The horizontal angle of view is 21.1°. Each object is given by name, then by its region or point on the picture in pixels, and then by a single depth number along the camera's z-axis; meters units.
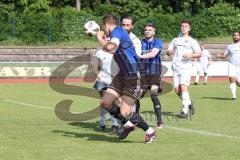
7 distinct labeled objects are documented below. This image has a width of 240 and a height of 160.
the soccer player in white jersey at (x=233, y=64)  20.62
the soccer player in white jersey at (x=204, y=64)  31.76
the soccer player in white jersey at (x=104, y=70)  12.41
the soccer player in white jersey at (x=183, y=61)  15.04
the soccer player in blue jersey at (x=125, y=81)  10.66
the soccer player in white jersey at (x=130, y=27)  11.89
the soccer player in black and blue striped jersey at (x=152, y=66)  13.16
